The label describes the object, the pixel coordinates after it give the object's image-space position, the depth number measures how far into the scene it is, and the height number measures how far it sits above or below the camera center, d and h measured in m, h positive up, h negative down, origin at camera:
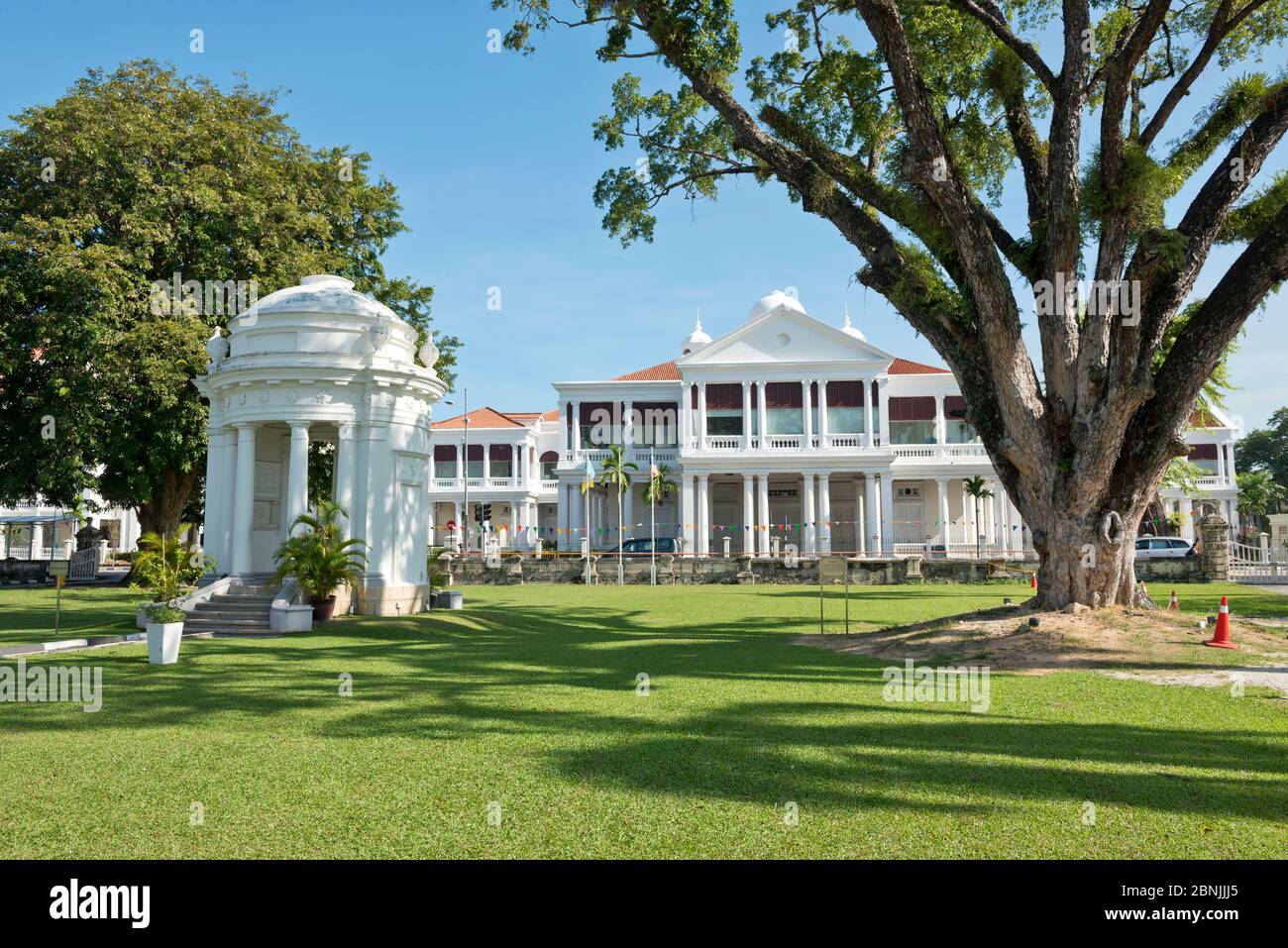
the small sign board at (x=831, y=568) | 12.36 -0.39
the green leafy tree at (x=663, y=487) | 44.03 +3.01
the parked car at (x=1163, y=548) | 29.78 -0.31
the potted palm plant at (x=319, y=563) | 14.96 -0.32
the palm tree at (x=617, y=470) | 43.69 +3.81
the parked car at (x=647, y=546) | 39.06 -0.15
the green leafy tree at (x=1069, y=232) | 11.28 +4.41
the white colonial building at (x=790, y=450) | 42.44 +4.78
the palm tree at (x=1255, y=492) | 57.88 +3.25
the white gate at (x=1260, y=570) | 29.69 -1.10
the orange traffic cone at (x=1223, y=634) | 10.38 -1.17
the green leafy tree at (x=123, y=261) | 20.03 +7.17
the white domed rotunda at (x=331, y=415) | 16.33 +2.54
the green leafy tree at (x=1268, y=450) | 70.50 +7.62
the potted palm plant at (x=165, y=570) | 10.93 -0.32
